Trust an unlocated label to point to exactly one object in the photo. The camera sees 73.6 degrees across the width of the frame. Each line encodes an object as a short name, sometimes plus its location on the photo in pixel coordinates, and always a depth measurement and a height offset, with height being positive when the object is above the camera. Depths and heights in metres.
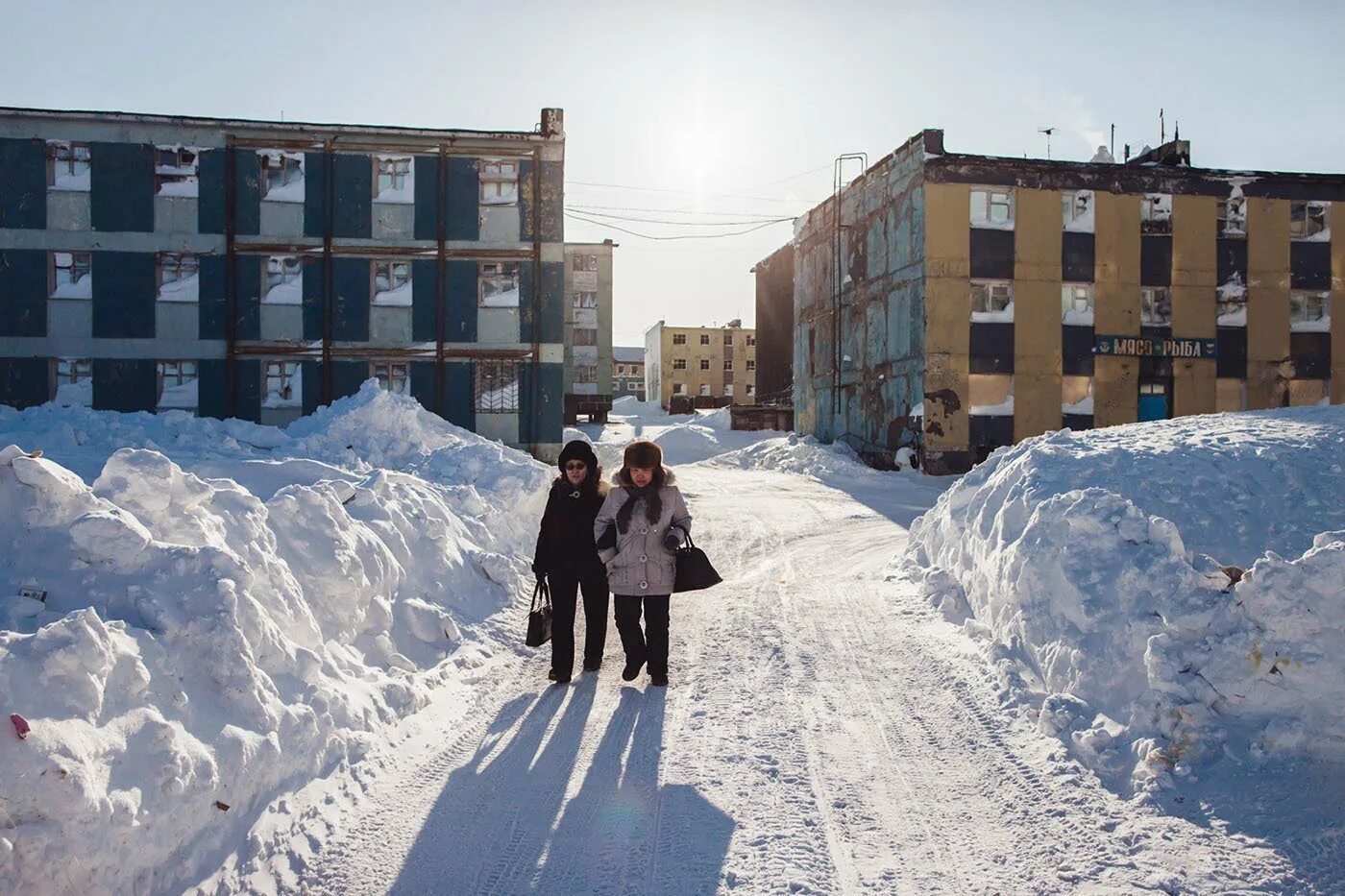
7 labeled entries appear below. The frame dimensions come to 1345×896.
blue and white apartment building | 22.12 +3.72
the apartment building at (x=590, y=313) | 53.16 +6.14
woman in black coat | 6.26 -0.90
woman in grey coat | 6.13 -0.88
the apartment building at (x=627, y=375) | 99.00 +4.70
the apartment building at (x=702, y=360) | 77.69 +4.97
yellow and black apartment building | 26.33 +3.89
